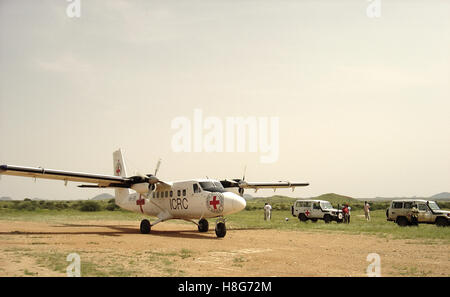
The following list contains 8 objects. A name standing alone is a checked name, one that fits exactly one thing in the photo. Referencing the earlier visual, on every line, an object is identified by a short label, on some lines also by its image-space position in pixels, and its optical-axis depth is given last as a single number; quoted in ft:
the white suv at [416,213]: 83.46
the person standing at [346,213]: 100.07
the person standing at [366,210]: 108.63
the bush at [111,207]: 204.93
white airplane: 66.33
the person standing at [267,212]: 115.92
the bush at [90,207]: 198.39
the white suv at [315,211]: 102.12
